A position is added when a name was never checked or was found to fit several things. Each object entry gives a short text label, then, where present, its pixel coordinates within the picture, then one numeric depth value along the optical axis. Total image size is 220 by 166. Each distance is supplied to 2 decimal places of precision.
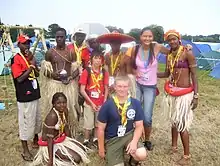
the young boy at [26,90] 2.24
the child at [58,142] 2.22
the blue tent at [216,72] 7.94
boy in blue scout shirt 1.95
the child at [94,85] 2.49
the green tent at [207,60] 9.43
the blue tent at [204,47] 10.57
